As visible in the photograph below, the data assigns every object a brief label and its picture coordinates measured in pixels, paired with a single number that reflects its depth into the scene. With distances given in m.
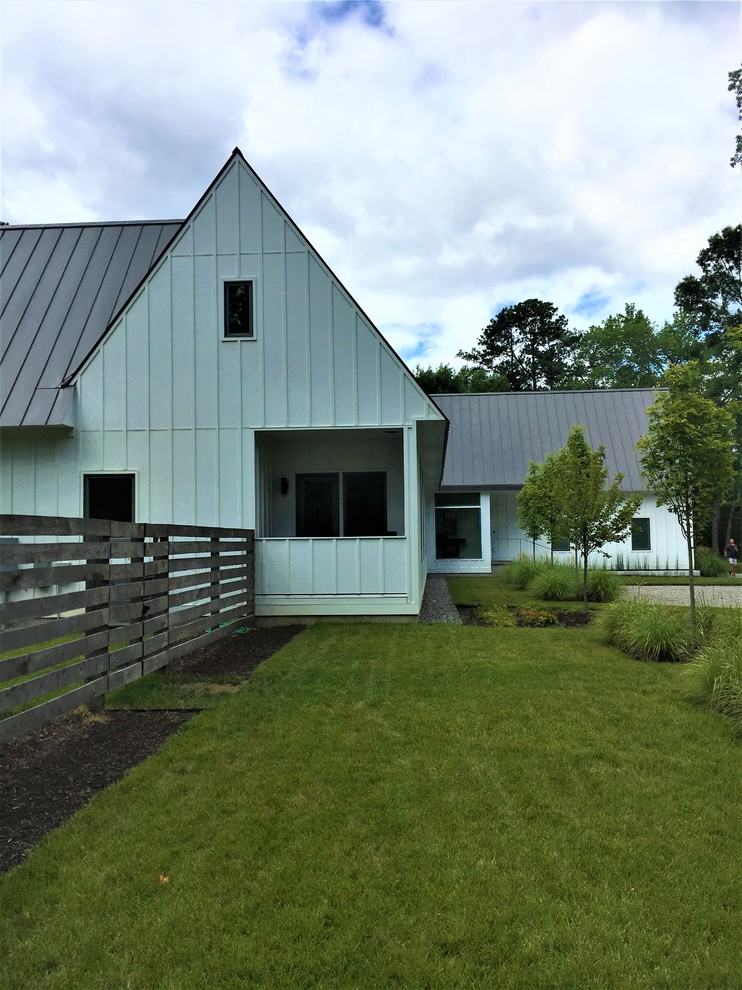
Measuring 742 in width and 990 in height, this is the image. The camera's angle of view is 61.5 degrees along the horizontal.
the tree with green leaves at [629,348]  42.66
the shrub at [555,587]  14.64
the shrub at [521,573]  16.64
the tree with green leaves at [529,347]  50.31
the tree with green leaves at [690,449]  7.68
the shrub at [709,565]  21.64
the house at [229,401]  10.12
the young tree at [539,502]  16.24
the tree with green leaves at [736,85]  14.80
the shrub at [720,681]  5.35
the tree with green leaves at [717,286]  34.50
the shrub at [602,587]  13.90
